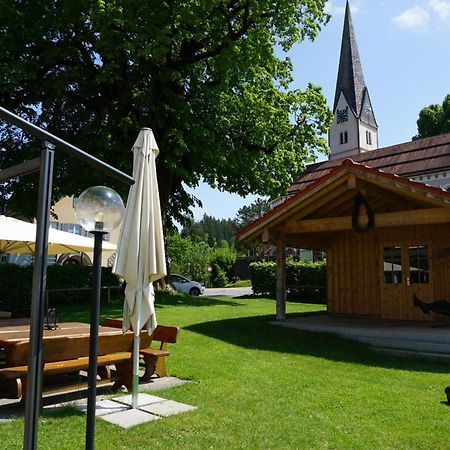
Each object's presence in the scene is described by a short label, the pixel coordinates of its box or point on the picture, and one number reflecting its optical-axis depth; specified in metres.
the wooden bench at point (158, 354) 6.94
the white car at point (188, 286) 28.45
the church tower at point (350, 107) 70.19
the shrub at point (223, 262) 44.19
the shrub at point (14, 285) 16.52
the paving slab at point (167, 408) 5.47
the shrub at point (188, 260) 40.22
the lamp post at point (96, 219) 3.49
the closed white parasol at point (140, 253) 5.74
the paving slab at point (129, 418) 5.09
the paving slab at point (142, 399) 5.82
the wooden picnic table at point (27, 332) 6.10
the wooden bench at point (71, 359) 5.57
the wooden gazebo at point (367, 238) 11.07
